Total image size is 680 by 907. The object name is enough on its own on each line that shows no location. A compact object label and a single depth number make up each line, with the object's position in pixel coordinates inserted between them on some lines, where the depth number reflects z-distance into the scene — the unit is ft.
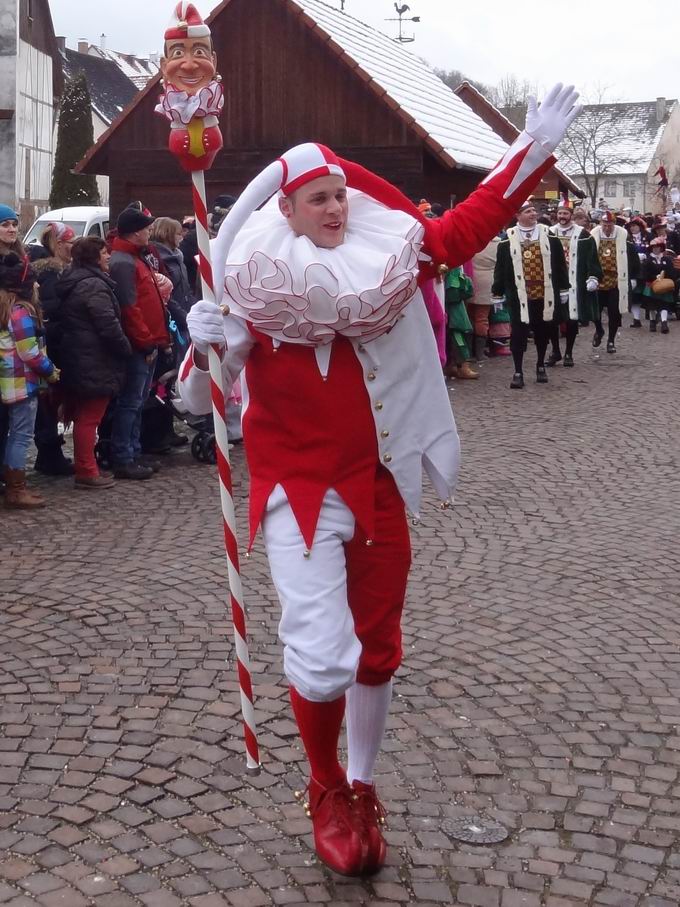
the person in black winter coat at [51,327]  29.04
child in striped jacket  26.48
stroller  31.99
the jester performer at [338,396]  11.02
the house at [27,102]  128.36
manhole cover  12.32
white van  75.36
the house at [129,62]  220.00
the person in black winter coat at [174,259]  33.68
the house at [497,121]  133.90
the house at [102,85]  188.04
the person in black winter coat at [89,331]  28.63
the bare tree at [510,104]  213.66
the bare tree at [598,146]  248.73
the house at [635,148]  291.38
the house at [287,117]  66.08
